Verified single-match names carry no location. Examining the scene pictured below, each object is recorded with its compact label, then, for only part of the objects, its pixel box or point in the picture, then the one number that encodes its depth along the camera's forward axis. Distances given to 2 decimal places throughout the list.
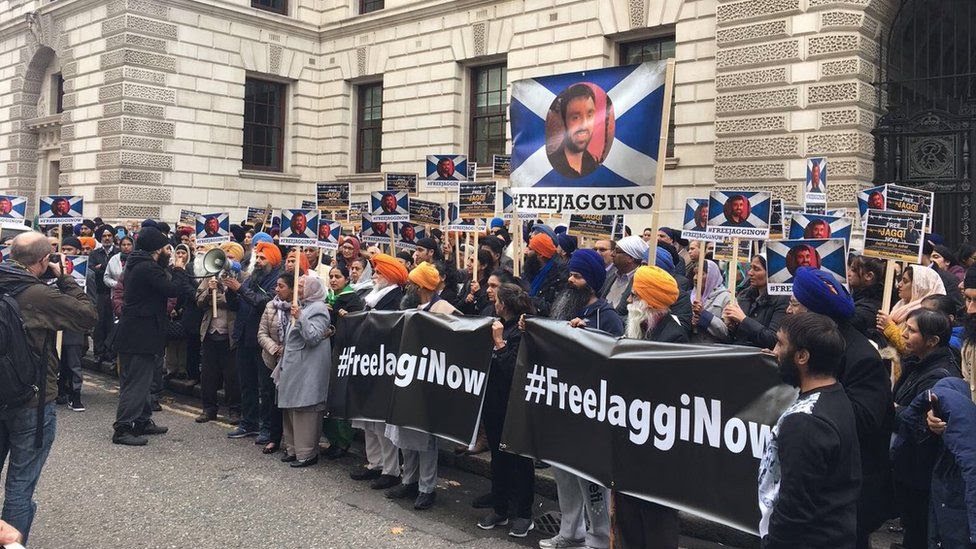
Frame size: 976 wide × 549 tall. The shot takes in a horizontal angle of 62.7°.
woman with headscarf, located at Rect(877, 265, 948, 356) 6.14
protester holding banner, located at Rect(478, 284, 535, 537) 6.04
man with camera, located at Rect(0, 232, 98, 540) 4.85
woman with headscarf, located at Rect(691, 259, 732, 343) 6.45
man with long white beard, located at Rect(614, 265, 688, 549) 4.82
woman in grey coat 7.52
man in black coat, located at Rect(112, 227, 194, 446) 8.36
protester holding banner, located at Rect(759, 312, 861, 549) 2.99
